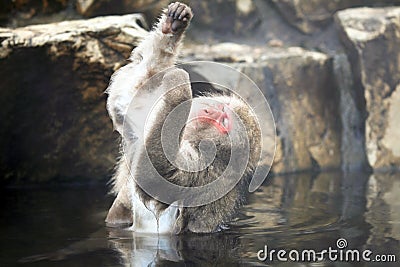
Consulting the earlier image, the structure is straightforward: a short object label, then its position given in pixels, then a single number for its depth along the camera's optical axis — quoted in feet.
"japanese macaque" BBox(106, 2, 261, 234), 18.97
